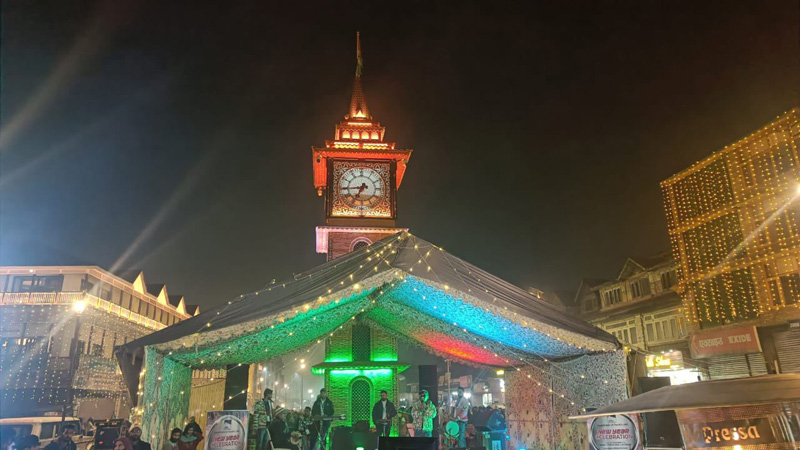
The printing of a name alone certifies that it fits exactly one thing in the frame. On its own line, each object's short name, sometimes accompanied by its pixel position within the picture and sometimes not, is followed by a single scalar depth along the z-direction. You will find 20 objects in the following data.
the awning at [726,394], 4.36
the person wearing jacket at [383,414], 12.38
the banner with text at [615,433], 5.93
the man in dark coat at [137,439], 7.20
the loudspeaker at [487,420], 14.29
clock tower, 20.34
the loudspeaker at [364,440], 12.16
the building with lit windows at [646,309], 26.57
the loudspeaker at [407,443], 7.13
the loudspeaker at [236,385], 12.50
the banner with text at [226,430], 6.30
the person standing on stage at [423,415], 12.89
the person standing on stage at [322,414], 12.18
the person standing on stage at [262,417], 10.79
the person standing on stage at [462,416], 13.14
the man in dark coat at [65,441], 7.95
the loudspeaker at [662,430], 6.28
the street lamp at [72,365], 25.67
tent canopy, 7.93
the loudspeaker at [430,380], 14.59
